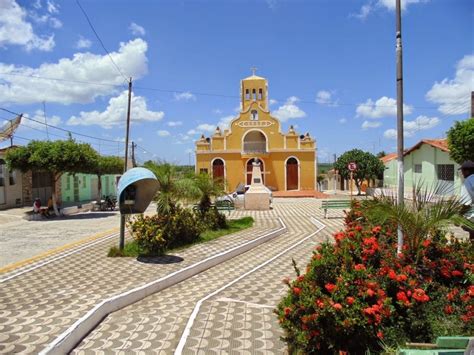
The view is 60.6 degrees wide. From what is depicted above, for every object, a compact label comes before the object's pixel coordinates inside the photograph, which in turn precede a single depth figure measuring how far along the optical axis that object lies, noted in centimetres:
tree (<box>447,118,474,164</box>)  1770
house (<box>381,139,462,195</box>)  2539
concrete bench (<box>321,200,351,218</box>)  1617
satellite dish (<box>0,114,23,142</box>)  2223
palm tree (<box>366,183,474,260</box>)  410
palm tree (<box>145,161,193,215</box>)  957
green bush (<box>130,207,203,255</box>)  869
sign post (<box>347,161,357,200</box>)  1785
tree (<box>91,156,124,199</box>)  2397
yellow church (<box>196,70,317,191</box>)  3666
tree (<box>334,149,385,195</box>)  3109
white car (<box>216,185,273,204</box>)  2228
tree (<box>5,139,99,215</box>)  1719
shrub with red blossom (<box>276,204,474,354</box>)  335
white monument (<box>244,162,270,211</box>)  2044
